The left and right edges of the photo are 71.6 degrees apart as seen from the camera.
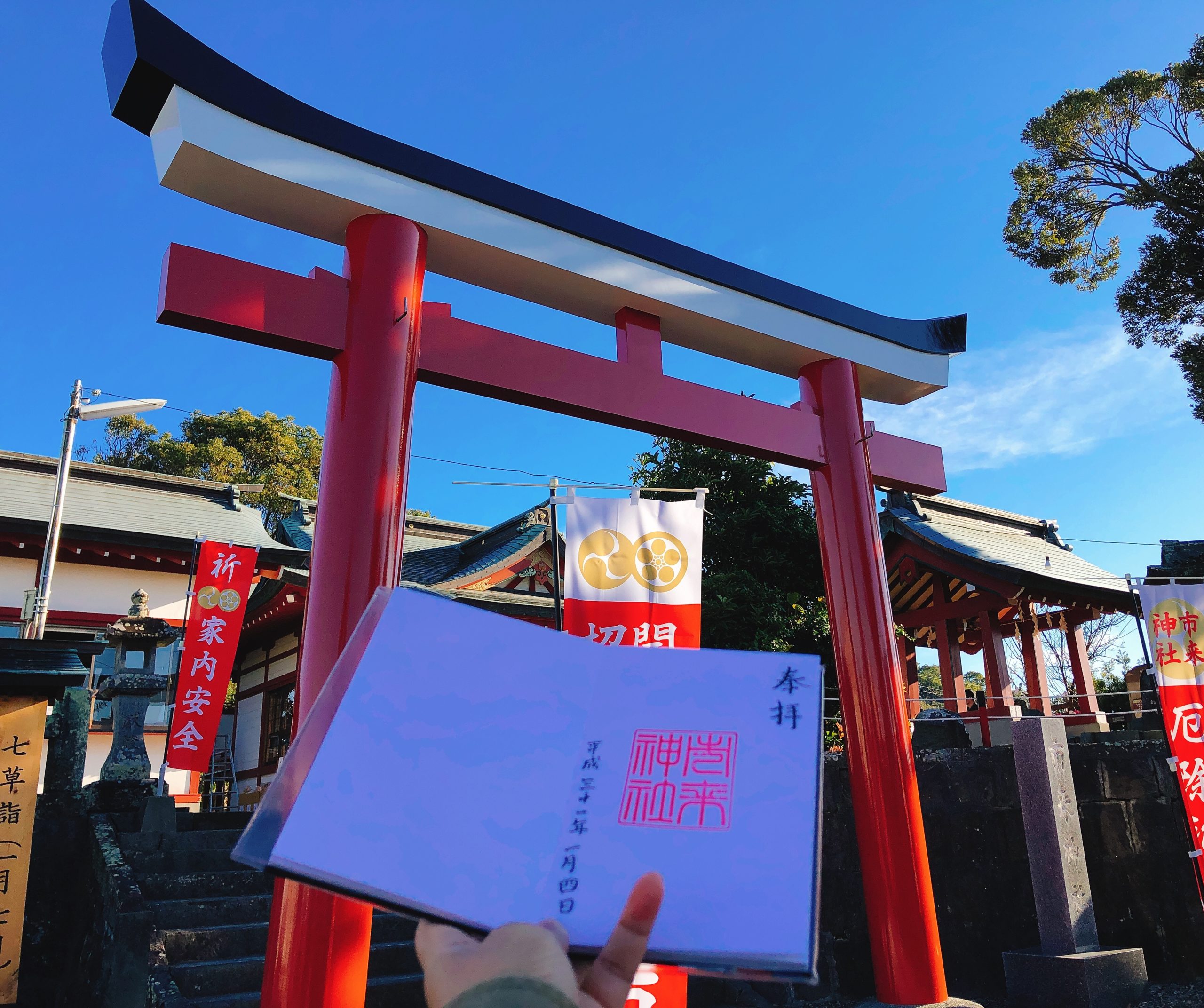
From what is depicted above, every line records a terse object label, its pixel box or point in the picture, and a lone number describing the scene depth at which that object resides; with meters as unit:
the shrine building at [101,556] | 12.49
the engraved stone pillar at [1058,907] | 5.85
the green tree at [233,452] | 26.03
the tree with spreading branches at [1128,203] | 11.18
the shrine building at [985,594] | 13.11
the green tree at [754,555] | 12.39
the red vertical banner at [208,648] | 10.52
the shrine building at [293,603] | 14.20
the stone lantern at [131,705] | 6.46
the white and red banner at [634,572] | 5.03
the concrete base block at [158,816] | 6.22
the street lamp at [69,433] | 10.05
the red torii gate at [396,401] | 3.64
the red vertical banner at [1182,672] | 6.88
